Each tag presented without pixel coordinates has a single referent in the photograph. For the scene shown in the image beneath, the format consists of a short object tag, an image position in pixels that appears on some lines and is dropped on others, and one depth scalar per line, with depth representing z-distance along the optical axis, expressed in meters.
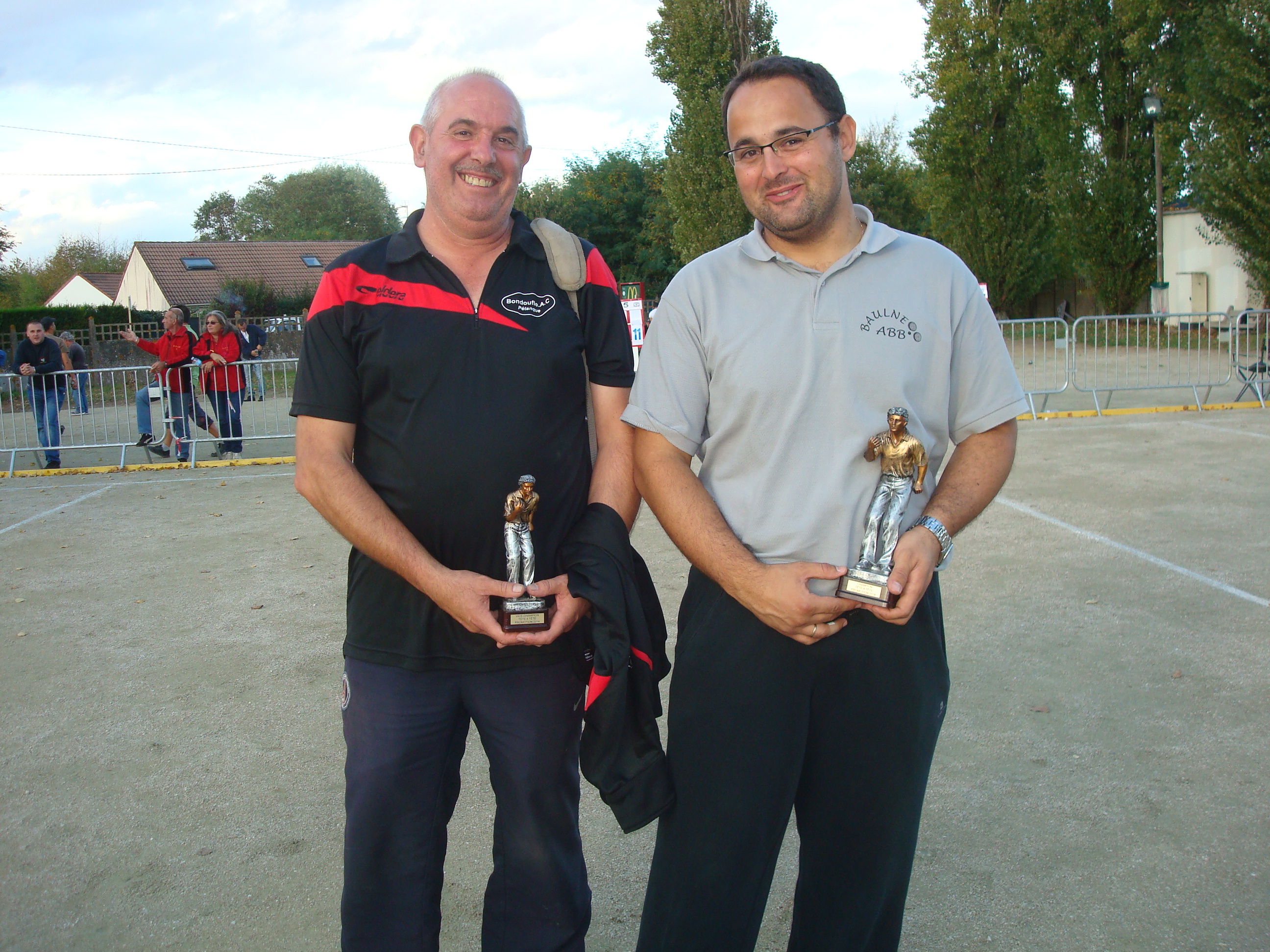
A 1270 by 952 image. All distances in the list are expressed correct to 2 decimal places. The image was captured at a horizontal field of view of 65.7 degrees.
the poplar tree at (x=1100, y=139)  24.27
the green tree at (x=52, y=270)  48.81
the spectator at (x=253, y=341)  15.11
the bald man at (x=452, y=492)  2.18
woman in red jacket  12.11
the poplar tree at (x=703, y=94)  22.72
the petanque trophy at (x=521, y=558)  2.09
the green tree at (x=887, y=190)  35.53
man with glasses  1.98
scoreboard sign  13.34
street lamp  22.36
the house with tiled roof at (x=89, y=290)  57.85
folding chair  12.51
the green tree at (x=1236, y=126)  19.36
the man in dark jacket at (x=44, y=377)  12.43
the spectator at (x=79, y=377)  13.49
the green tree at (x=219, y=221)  85.12
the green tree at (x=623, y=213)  39.16
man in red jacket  12.29
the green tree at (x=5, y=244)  31.45
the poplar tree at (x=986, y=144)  25.88
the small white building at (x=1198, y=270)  23.23
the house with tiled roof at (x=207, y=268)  48.88
